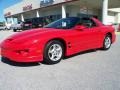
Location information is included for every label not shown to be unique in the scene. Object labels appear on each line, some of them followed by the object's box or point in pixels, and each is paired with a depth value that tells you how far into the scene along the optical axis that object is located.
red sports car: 2.63
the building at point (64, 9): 13.87
